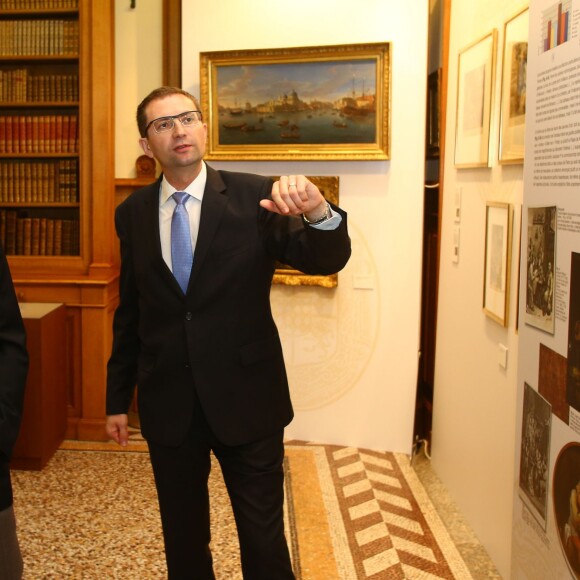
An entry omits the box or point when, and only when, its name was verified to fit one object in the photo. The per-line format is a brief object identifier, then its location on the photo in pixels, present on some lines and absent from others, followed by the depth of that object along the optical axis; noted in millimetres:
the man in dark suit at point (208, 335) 1984
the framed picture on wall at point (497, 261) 2754
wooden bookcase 4312
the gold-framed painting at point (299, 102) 3967
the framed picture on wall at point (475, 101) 2980
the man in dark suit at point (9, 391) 1653
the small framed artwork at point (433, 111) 4055
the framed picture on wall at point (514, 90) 2572
